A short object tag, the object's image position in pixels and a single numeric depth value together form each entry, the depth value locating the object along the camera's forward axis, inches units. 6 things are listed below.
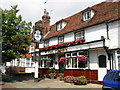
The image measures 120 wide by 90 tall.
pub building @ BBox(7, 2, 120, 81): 373.9
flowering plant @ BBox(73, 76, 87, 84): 384.6
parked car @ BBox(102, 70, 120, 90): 197.4
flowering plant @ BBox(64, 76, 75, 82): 423.1
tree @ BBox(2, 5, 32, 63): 429.4
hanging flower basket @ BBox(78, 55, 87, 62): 421.2
